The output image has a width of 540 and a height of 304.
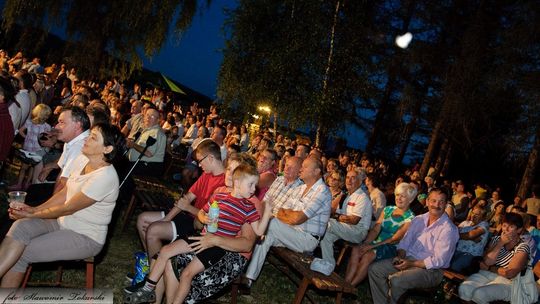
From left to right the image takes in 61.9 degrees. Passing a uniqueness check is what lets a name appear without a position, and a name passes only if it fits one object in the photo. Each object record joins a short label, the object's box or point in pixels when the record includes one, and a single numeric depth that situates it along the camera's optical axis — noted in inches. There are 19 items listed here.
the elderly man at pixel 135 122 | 325.2
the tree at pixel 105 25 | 593.0
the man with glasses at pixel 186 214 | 172.6
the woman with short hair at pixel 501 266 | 196.4
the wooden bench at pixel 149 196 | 217.2
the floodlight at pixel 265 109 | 615.1
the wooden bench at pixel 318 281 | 162.6
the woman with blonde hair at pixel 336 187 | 259.6
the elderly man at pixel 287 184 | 233.3
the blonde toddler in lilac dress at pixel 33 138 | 250.2
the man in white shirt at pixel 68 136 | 168.4
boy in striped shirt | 139.4
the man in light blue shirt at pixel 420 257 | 195.9
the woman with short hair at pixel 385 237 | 228.1
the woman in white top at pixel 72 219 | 125.8
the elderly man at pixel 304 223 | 199.6
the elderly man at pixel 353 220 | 246.1
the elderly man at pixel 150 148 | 273.7
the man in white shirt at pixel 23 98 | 263.1
